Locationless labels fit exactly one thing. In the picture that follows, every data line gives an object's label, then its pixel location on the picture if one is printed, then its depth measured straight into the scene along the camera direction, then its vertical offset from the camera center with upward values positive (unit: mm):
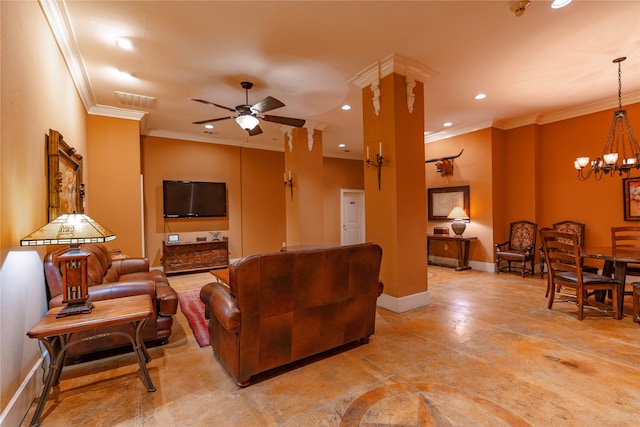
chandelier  3765 +907
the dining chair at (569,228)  5082 -387
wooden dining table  3087 -559
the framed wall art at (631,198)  4523 +111
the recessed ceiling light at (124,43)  2932 +1775
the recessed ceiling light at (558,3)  2490 +1754
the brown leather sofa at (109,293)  2342 -689
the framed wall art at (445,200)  6226 +198
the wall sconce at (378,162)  3631 +622
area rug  3021 -1251
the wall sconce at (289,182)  5775 +603
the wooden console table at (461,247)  5918 -809
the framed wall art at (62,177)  2537 +403
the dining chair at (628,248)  3527 -555
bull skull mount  6469 +983
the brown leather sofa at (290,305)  1997 -700
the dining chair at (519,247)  5311 -762
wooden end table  1747 -670
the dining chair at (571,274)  3236 -819
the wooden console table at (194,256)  5895 -866
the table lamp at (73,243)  1804 -156
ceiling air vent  4211 +1732
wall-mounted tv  6176 +346
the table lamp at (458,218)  6074 -195
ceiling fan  3349 +1224
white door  8848 -150
